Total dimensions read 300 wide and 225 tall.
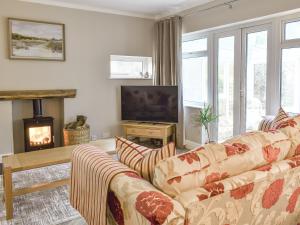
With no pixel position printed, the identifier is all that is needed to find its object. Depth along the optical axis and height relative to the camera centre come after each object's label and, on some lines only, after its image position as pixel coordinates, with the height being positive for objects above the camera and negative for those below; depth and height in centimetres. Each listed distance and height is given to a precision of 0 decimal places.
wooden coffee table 255 -67
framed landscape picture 422 +86
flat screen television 495 -18
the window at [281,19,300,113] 347 +31
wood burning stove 431 -58
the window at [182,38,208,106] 489 +39
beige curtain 494 +68
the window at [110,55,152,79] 518 +51
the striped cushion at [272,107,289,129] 254 -23
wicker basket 445 -68
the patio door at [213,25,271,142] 392 +20
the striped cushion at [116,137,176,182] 158 -38
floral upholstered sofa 126 -48
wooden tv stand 484 -66
